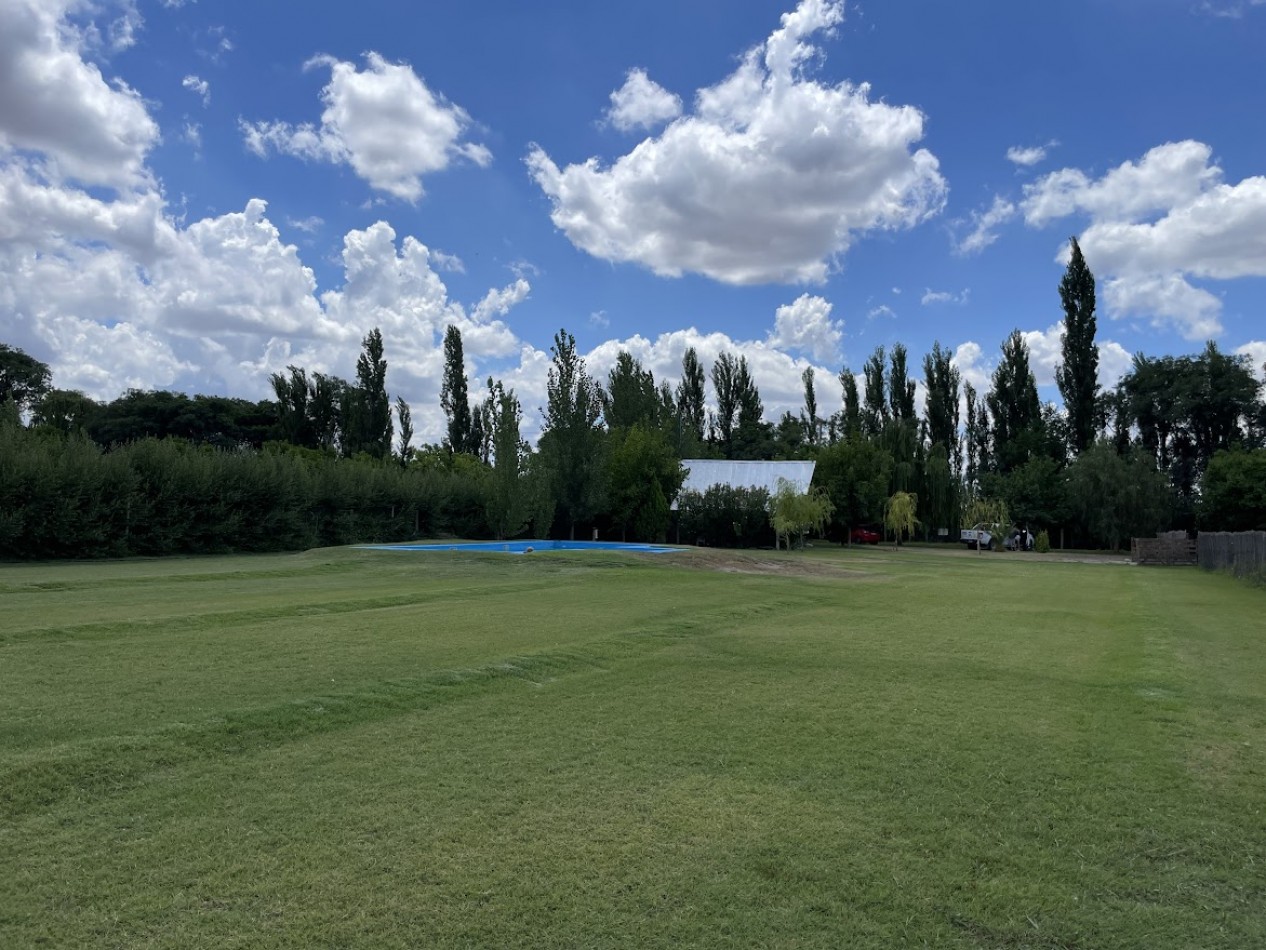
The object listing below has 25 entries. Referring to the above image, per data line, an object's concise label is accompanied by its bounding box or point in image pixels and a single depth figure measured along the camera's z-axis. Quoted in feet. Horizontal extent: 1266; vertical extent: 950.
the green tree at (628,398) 193.77
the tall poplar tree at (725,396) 268.41
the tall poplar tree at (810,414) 267.59
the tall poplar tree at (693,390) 266.36
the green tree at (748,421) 259.60
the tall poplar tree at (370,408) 198.18
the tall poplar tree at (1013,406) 226.58
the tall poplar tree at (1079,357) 200.44
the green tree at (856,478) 170.50
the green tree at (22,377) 209.56
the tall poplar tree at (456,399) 216.74
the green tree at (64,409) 200.85
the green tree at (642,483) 145.28
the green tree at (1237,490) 146.00
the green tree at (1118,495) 167.02
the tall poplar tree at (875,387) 241.55
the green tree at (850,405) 239.50
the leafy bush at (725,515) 158.30
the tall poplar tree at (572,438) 135.54
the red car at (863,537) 201.26
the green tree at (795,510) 144.66
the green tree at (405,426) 219.41
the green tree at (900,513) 167.84
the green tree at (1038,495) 189.37
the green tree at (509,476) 133.59
